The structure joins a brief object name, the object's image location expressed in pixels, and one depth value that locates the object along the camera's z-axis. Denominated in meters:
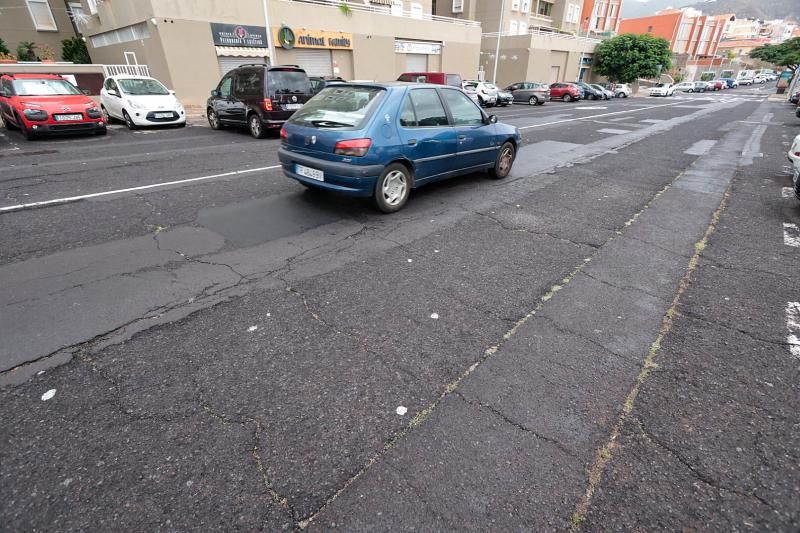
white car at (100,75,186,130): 12.36
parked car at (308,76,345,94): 15.00
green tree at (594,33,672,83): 44.75
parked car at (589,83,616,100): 38.41
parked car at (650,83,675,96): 48.34
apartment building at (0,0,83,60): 22.66
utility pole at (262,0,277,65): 18.08
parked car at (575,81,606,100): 37.81
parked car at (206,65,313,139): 10.92
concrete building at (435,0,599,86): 39.77
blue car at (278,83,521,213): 4.97
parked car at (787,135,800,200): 5.93
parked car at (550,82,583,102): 34.72
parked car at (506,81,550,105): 29.80
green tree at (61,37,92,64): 23.73
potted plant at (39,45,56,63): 23.27
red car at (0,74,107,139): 9.98
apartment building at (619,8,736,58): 79.00
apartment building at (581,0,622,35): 58.38
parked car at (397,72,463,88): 20.42
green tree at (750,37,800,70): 55.88
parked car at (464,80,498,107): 25.78
